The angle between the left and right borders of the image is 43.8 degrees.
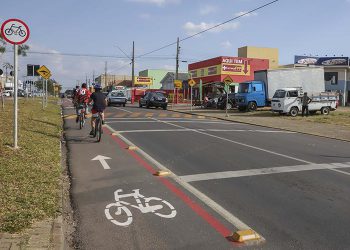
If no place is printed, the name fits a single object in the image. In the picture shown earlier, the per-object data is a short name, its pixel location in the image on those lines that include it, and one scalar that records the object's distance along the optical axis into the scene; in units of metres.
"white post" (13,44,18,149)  10.06
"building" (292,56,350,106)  52.69
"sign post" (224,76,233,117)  29.52
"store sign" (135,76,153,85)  84.25
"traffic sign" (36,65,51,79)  27.90
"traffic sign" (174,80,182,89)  41.88
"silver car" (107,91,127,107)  41.91
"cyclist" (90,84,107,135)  13.96
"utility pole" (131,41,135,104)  65.31
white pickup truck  30.62
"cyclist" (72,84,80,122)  17.69
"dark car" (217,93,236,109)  38.78
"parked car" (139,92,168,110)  39.97
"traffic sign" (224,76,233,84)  29.55
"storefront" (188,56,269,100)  54.62
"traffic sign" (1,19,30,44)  10.03
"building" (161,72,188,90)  78.11
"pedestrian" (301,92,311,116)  30.03
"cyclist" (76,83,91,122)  17.39
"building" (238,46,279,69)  72.01
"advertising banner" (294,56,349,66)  54.94
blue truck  34.56
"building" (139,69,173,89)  99.51
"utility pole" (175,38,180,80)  48.61
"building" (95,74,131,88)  137.50
